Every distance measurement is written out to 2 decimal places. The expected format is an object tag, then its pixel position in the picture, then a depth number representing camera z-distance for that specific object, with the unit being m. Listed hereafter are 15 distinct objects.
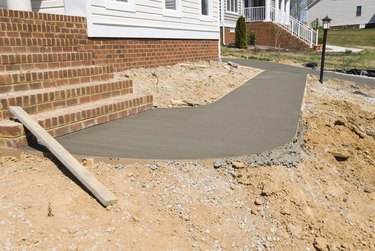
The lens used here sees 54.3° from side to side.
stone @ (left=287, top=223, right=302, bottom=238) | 3.03
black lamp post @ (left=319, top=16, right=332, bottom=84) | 11.25
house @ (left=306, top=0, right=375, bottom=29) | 52.00
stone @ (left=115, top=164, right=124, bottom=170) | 3.65
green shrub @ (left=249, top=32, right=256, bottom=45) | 27.14
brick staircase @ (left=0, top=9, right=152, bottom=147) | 4.53
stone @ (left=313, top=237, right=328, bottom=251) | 2.93
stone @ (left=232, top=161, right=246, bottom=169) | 3.71
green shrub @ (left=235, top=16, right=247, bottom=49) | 23.64
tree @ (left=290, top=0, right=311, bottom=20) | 58.56
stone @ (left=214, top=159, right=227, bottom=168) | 3.72
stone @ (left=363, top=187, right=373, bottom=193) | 4.06
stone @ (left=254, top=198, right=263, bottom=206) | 3.27
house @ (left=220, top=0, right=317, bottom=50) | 26.55
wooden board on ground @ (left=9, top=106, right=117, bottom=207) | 3.06
